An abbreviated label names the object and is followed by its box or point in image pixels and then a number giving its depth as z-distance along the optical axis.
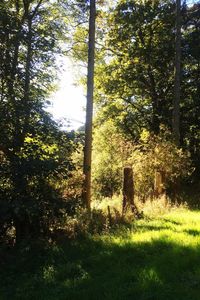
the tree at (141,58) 24.06
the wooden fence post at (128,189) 11.36
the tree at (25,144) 7.80
